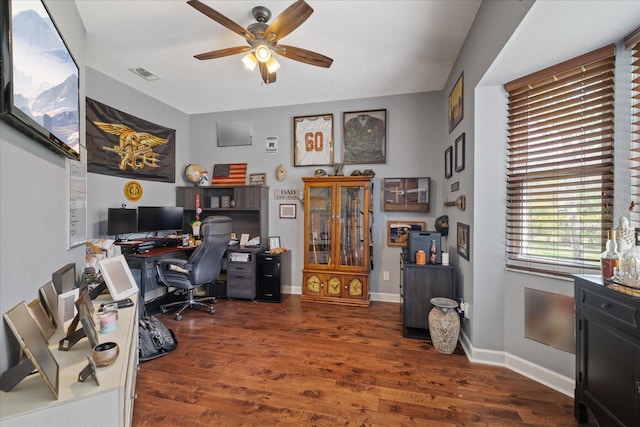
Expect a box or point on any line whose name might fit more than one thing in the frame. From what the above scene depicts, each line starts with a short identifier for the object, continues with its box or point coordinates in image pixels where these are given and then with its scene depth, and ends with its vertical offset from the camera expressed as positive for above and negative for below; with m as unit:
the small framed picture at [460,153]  2.57 +0.58
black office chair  3.13 -0.62
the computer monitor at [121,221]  3.06 -0.11
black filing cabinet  3.74 -0.90
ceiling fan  1.87 +1.37
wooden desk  3.05 -0.57
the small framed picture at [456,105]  2.63 +1.13
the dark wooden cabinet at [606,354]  1.21 -0.70
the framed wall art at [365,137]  3.81 +1.07
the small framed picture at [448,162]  3.04 +0.59
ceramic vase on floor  2.38 -1.00
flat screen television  0.97 +0.59
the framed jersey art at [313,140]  3.98 +1.07
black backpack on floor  2.27 -1.11
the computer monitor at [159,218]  3.44 -0.08
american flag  4.30 +0.61
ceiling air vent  3.05 +1.60
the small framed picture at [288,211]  4.14 +0.02
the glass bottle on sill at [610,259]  1.41 -0.24
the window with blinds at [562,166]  1.71 +0.34
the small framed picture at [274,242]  4.05 -0.45
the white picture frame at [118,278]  1.76 -0.45
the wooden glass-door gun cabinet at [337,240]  3.60 -0.37
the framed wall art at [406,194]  3.68 +0.26
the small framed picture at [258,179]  4.22 +0.52
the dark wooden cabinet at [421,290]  2.67 -0.77
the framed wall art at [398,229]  3.72 -0.23
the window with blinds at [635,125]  1.53 +0.51
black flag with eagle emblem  3.07 +0.85
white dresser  0.88 -0.64
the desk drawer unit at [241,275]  3.77 -0.88
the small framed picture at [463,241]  2.38 -0.26
